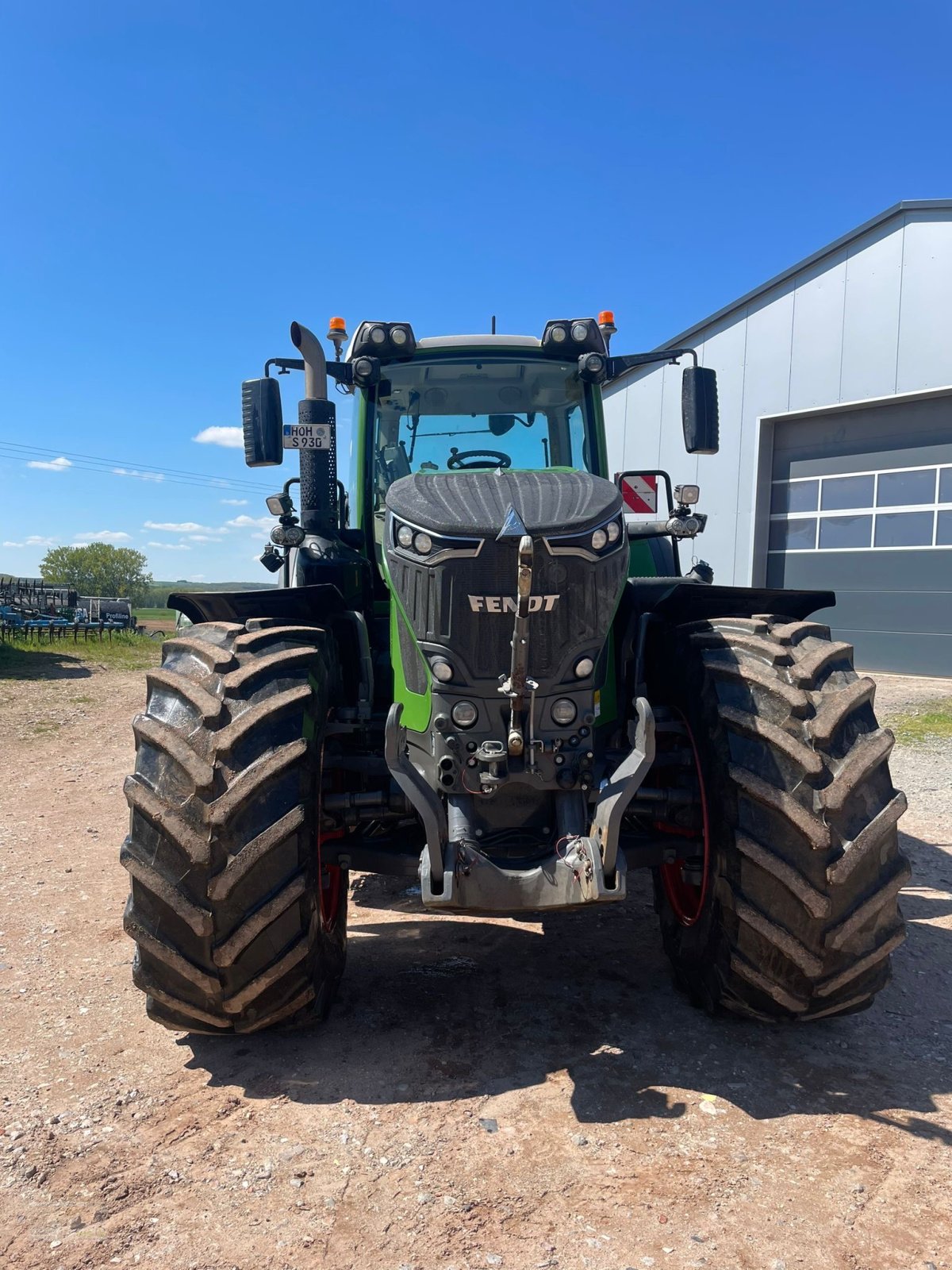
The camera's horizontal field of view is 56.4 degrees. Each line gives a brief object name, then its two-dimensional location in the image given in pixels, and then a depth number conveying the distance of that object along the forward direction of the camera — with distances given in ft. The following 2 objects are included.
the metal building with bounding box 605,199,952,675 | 42.65
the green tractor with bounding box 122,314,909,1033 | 8.93
